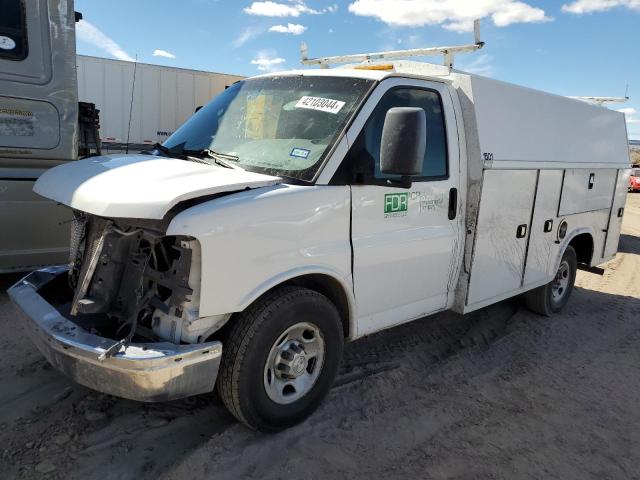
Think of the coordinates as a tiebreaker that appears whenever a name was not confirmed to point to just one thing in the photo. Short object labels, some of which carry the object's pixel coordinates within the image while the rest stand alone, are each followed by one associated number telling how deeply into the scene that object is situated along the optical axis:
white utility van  2.62
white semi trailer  10.46
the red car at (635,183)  26.33
